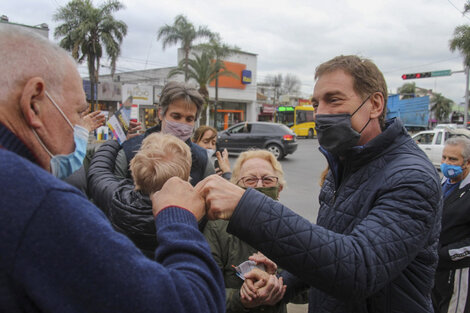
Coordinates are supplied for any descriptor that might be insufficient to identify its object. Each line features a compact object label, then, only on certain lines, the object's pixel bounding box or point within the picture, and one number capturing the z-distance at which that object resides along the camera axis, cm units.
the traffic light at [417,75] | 2418
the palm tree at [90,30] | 2194
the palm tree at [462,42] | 2054
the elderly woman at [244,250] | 181
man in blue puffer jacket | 108
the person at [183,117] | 271
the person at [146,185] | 160
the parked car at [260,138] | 1549
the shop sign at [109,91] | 3306
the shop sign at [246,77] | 3744
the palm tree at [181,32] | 2684
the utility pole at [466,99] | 2365
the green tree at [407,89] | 5690
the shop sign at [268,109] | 4614
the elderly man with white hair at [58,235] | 67
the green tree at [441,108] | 5984
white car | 1321
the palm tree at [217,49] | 2658
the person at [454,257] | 271
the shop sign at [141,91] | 2541
